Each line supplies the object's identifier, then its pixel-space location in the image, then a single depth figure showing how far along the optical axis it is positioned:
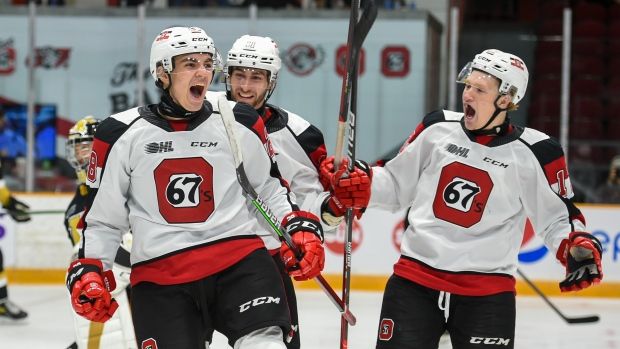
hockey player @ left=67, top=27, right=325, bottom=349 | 5.36
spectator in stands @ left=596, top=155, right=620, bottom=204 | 15.45
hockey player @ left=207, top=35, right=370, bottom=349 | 7.21
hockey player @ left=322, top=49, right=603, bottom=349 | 6.21
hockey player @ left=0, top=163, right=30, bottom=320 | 12.40
